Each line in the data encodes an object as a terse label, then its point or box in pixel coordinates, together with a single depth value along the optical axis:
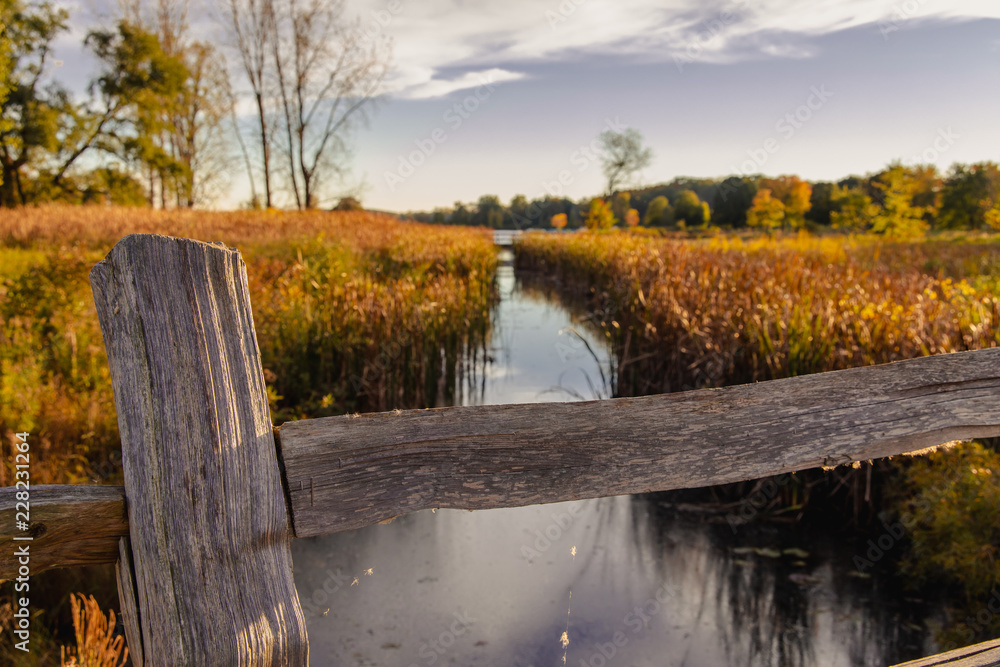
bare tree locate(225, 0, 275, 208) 23.16
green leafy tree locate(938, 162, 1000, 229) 37.31
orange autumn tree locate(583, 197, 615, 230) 34.89
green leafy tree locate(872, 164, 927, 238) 20.78
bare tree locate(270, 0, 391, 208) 23.42
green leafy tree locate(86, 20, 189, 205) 23.50
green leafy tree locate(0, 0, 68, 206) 21.80
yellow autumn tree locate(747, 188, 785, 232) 34.44
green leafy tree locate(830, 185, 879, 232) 25.93
